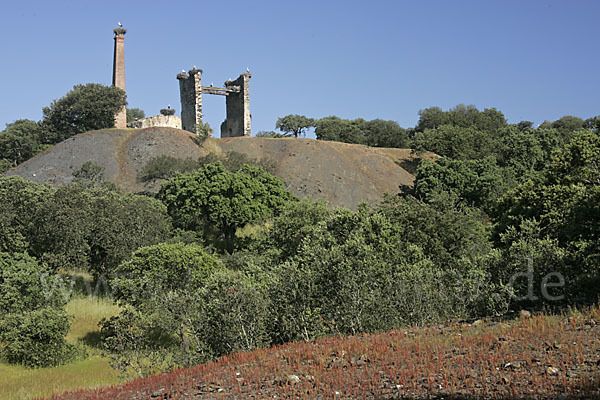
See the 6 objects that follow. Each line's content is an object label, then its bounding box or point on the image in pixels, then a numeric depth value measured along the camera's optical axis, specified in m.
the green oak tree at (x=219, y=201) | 50.94
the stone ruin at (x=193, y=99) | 87.56
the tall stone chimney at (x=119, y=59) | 90.06
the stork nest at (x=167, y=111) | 96.06
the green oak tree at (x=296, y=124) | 111.19
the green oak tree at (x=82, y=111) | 82.62
